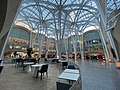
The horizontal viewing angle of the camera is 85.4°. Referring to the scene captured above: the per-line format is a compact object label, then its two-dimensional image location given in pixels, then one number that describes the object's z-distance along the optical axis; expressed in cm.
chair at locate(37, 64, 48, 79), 548
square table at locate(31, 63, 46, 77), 560
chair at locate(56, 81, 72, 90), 236
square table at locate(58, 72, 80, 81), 246
